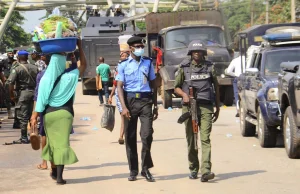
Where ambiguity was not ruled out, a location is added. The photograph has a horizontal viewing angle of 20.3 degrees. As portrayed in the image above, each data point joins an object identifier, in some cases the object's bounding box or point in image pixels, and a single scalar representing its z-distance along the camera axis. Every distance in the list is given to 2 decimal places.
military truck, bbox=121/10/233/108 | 26.02
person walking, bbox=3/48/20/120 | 20.08
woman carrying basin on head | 10.81
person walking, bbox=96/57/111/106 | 28.86
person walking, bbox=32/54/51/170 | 11.42
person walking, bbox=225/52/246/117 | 21.67
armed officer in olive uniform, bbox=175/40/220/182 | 10.98
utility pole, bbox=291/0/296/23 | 43.77
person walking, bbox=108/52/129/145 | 14.35
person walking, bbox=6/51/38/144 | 16.23
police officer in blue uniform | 10.95
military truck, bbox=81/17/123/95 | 35.66
